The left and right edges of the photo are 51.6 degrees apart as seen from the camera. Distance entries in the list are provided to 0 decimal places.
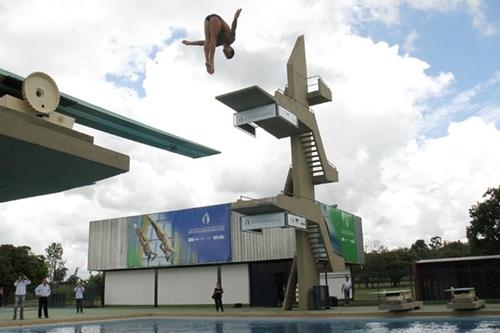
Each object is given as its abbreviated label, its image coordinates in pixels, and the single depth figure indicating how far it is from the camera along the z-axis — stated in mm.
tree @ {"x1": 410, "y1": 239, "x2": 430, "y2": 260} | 88812
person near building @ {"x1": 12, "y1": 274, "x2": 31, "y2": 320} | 21984
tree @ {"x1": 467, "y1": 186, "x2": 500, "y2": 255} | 35062
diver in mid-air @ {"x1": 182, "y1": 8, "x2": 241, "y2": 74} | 12664
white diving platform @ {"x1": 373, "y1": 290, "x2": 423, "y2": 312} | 19859
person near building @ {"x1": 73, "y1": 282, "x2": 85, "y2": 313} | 28906
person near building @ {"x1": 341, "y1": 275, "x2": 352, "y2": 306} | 29188
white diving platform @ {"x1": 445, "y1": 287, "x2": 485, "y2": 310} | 18656
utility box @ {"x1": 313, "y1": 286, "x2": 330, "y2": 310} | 24227
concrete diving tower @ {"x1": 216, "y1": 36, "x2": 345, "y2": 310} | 23000
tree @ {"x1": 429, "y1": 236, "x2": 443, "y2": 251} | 113938
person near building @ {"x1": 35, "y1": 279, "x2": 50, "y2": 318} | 22844
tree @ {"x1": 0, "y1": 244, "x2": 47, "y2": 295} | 57344
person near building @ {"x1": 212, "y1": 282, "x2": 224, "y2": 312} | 26469
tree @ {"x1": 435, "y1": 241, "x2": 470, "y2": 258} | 72375
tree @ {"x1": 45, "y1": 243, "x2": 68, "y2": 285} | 106519
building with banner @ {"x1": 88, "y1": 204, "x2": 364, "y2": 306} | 31859
